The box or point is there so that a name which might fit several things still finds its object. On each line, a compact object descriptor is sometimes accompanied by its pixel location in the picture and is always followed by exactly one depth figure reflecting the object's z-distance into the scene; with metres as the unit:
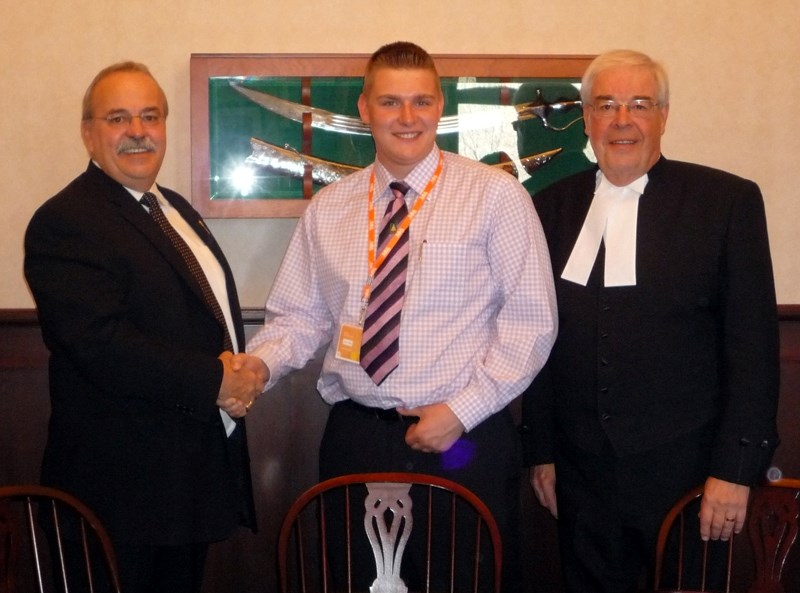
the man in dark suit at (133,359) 2.23
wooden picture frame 3.10
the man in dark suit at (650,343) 2.22
